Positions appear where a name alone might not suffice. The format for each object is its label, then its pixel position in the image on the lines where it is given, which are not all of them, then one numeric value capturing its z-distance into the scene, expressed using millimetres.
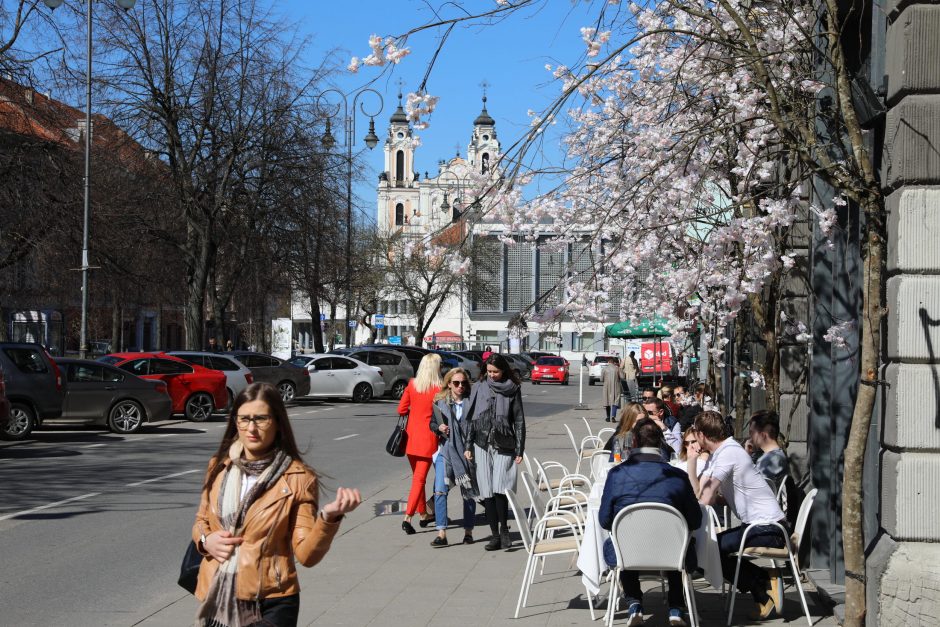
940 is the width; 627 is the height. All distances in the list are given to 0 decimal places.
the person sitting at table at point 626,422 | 11539
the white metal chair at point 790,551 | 8086
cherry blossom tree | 6852
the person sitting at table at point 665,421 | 14180
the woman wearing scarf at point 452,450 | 11328
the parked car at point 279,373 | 33344
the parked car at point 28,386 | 21203
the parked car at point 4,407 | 18484
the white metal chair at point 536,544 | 8328
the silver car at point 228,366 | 30062
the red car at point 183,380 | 27469
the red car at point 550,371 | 65312
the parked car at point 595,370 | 62362
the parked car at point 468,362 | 49962
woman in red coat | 11945
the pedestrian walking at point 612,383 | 30234
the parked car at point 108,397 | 22984
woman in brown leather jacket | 4418
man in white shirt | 8266
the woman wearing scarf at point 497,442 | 11133
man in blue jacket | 7645
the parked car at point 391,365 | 40500
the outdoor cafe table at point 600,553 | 7953
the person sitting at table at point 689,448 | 10016
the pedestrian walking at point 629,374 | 34875
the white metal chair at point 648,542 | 7484
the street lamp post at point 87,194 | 30922
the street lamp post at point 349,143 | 37281
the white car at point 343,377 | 37719
